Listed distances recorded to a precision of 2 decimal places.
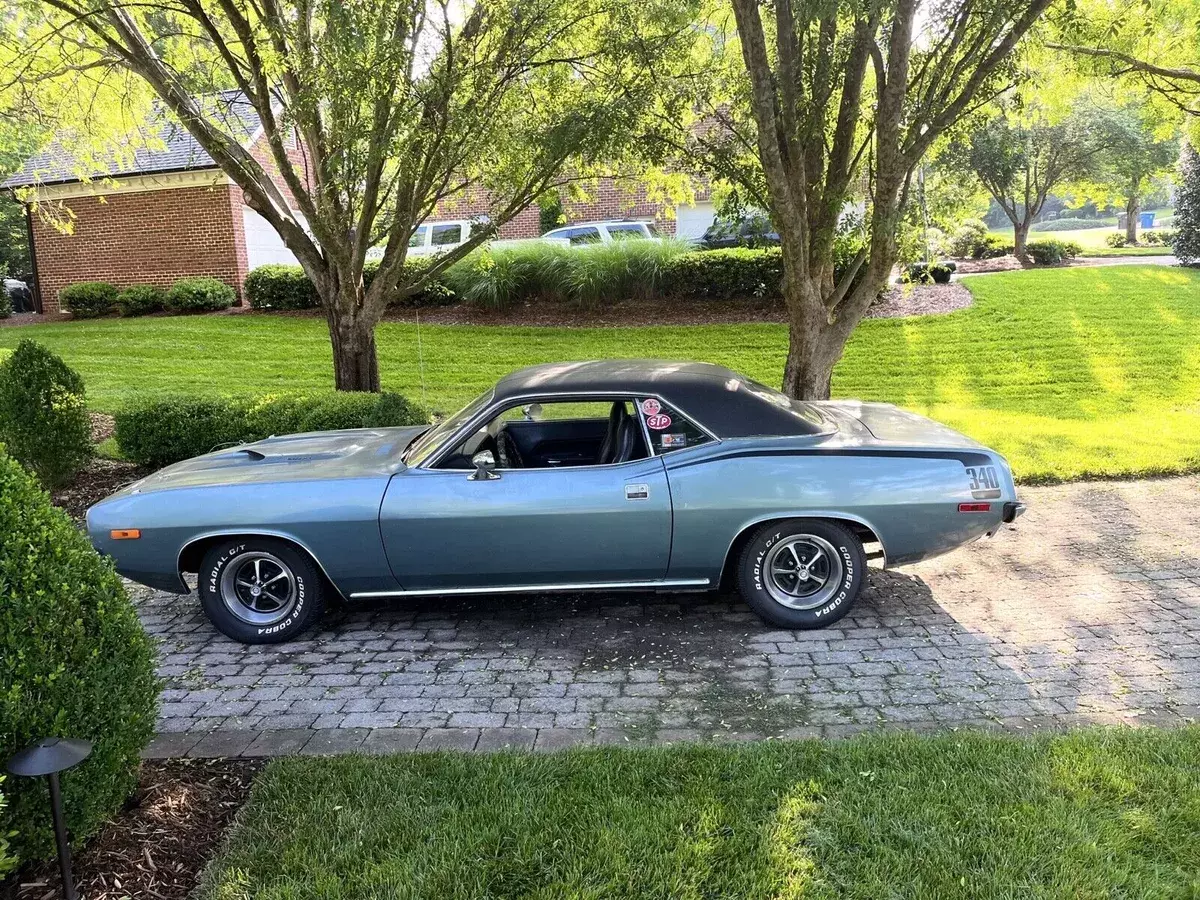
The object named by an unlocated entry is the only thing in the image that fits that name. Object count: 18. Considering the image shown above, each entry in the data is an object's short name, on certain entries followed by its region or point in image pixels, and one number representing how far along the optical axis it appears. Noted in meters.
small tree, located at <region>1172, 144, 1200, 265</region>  20.33
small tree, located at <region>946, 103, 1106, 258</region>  24.03
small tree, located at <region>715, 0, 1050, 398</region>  6.51
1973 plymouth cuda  4.43
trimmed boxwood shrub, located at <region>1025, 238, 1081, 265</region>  22.20
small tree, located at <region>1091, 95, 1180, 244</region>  25.91
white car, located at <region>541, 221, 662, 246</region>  17.86
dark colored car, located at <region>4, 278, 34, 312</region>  21.94
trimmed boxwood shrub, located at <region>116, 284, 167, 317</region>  18.11
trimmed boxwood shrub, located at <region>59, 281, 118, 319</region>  18.30
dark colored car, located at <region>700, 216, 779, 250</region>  16.10
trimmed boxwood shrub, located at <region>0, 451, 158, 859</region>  2.44
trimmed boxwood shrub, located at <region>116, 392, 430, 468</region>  7.75
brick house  18.33
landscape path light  2.21
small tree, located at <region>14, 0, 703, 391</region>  7.11
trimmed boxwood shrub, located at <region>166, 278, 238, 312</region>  17.72
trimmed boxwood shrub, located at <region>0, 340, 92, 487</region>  7.43
